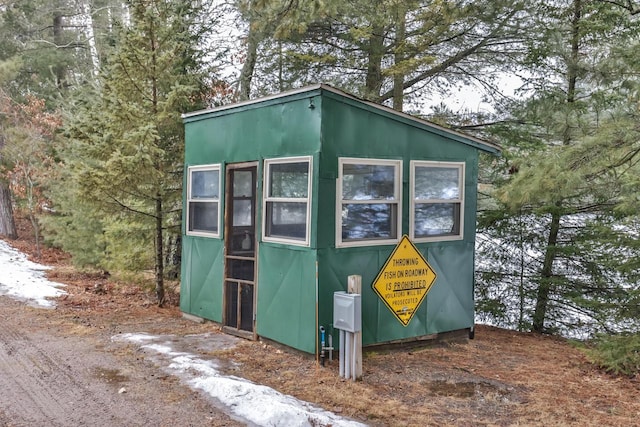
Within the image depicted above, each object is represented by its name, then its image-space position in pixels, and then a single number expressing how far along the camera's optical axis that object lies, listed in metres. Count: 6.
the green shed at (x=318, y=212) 5.71
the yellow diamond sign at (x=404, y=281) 5.81
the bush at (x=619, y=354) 5.65
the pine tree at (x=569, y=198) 7.59
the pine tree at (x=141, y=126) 7.70
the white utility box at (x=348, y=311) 5.09
